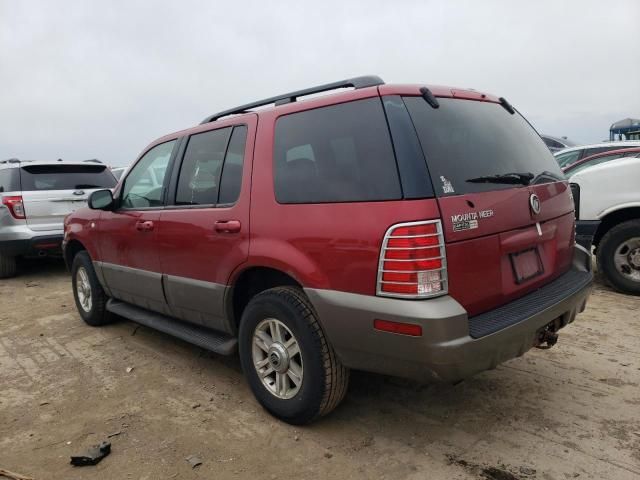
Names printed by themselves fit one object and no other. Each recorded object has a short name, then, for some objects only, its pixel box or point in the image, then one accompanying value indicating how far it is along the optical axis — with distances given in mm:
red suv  2307
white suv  5199
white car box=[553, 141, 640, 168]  7583
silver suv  7129
